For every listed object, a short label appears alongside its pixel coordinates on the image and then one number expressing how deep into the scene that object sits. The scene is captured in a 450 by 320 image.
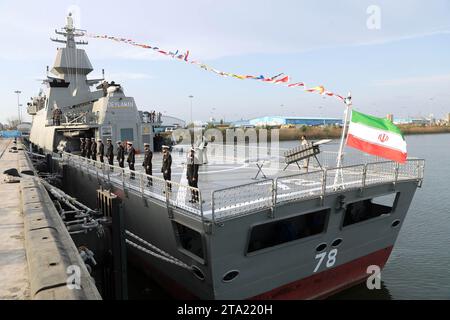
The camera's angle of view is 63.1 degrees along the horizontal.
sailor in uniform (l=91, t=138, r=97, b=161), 16.70
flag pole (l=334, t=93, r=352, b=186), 10.11
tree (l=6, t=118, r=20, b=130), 151.74
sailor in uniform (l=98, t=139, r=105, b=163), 14.89
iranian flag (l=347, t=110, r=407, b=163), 9.38
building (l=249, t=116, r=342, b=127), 131.38
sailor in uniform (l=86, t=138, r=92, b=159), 18.09
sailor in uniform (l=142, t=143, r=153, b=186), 11.68
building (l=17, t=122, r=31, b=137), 75.01
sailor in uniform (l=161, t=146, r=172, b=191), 10.51
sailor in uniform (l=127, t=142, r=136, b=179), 13.03
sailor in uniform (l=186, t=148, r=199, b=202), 9.66
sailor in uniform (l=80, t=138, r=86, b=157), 18.87
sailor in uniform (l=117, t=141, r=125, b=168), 14.60
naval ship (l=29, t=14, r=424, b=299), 8.20
